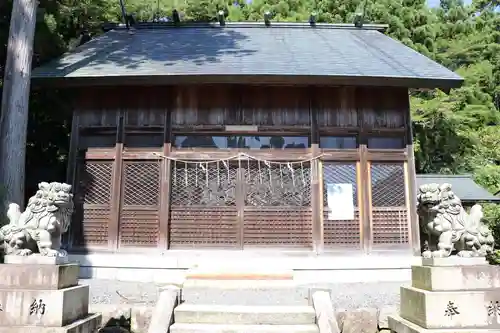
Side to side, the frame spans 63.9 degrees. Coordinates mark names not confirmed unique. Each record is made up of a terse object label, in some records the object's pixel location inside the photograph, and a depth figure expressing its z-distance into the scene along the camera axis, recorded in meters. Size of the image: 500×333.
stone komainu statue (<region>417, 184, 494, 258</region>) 5.07
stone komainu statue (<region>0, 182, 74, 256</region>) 5.06
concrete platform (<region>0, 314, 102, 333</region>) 4.60
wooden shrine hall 9.21
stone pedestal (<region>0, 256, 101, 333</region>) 4.70
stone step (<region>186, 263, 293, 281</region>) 8.09
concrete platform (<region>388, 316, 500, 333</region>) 4.67
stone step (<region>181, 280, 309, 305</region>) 6.73
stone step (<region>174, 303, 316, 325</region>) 5.60
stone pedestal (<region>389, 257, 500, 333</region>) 4.73
